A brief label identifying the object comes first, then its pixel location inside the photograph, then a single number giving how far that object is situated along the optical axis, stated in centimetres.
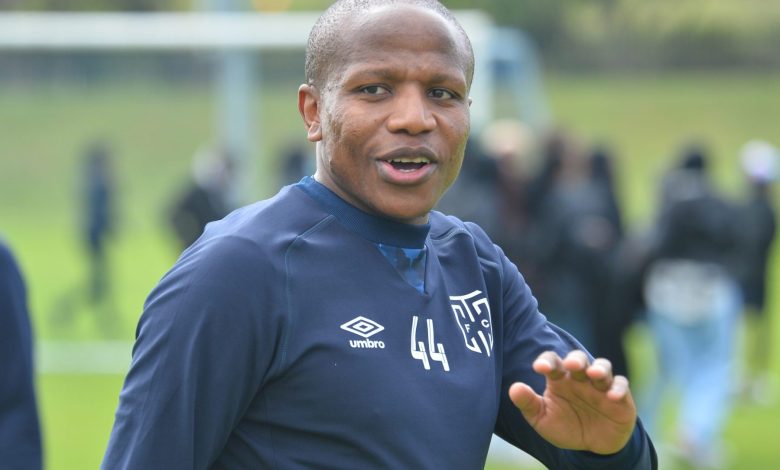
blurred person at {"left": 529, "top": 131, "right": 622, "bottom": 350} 1845
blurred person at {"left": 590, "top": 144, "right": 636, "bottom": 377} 1867
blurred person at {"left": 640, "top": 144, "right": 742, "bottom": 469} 1819
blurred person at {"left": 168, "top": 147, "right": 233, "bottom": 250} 2327
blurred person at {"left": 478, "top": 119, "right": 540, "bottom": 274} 1852
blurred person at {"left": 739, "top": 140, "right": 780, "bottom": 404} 2228
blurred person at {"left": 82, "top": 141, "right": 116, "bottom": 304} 2636
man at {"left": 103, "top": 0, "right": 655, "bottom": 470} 447
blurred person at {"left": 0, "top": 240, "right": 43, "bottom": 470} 671
